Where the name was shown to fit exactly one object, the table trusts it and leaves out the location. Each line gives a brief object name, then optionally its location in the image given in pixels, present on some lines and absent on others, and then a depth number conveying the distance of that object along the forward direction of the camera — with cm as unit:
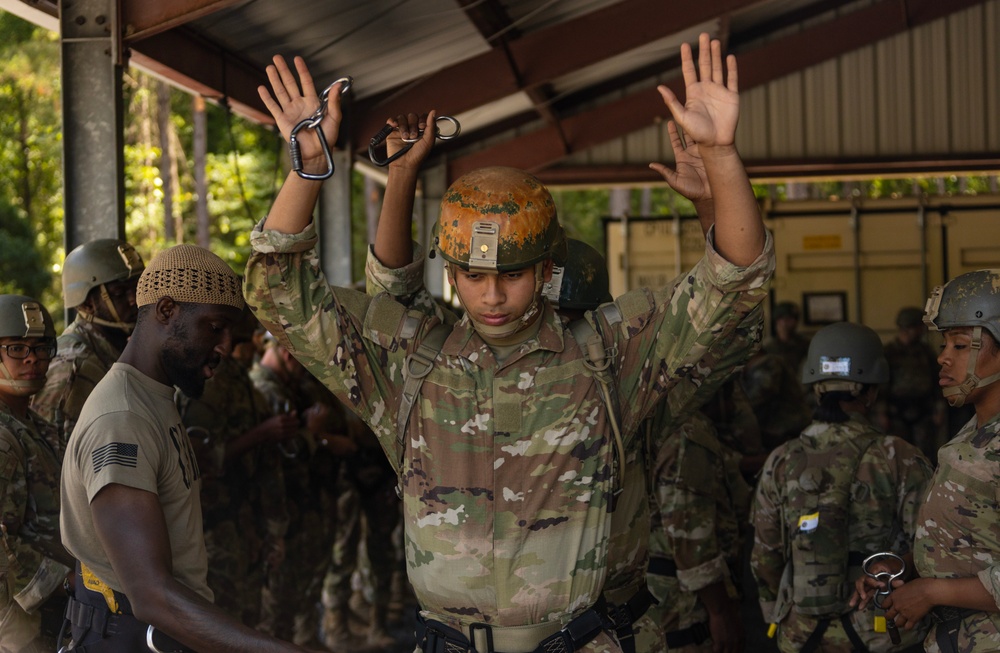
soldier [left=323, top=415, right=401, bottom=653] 915
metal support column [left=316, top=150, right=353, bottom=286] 1112
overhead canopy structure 843
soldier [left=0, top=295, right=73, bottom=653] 424
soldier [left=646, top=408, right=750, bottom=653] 534
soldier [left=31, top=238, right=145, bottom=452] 510
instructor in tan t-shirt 307
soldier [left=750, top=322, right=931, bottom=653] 483
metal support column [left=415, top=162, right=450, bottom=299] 1390
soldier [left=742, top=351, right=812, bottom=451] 991
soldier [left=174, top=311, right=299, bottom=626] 653
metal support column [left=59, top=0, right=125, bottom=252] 595
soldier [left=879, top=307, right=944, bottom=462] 1162
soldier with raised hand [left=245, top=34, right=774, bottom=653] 304
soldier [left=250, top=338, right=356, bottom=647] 805
